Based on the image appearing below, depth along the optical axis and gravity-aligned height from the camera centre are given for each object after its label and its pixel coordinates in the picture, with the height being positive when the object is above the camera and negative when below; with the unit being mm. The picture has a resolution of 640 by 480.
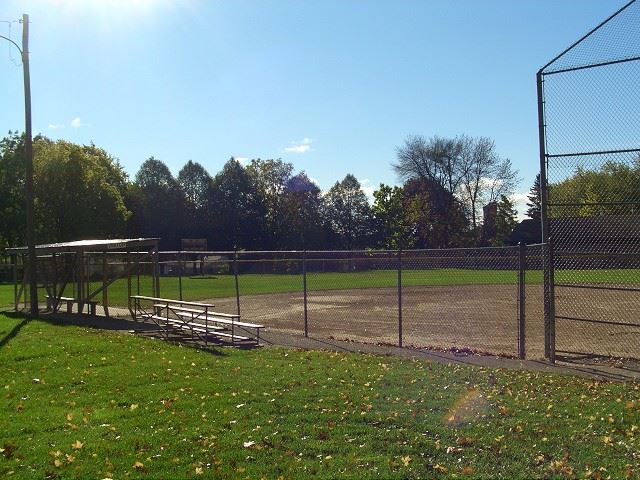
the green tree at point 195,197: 82875 +5156
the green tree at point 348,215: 89250 +2488
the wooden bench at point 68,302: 20073 -1967
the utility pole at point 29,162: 19422 +2357
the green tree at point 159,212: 80438 +3144
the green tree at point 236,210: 83688 +3325
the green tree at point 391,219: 83125 +1762
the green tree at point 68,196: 54188 +3595
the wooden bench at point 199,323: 13156 -1909
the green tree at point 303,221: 85500 +1762
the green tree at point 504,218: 77875 +1445
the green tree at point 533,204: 81850 +3311
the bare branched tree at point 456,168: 78188 +7812
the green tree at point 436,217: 80312 +1815
